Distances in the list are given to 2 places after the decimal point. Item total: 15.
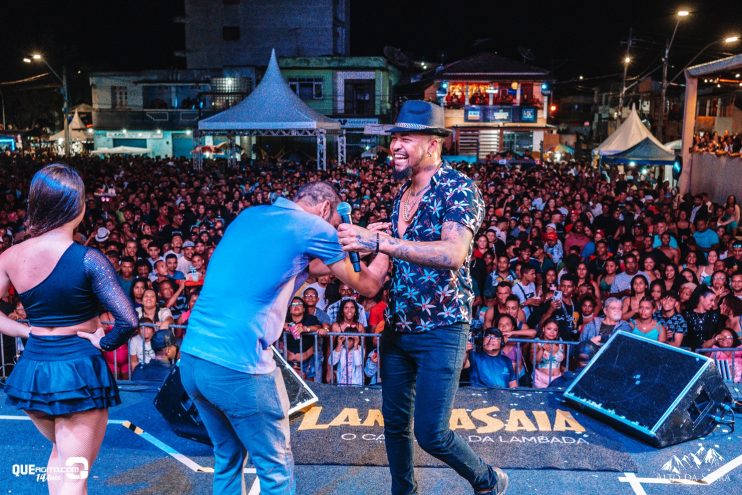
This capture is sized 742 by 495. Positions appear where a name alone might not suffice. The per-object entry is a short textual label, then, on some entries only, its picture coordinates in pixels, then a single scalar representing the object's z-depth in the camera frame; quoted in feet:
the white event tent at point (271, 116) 59.36
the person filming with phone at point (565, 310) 22.30
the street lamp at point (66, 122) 101.17
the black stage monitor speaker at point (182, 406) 13.50
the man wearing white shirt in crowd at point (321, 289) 24.53
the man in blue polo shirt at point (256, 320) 7.76
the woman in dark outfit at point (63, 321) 8.07
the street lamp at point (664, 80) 67.41
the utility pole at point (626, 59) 86.82
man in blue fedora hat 9.14
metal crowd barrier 18.61
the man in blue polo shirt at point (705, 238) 33.94
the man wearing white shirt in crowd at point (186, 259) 29.29
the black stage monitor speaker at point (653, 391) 13.32
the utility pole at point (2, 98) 155.86
